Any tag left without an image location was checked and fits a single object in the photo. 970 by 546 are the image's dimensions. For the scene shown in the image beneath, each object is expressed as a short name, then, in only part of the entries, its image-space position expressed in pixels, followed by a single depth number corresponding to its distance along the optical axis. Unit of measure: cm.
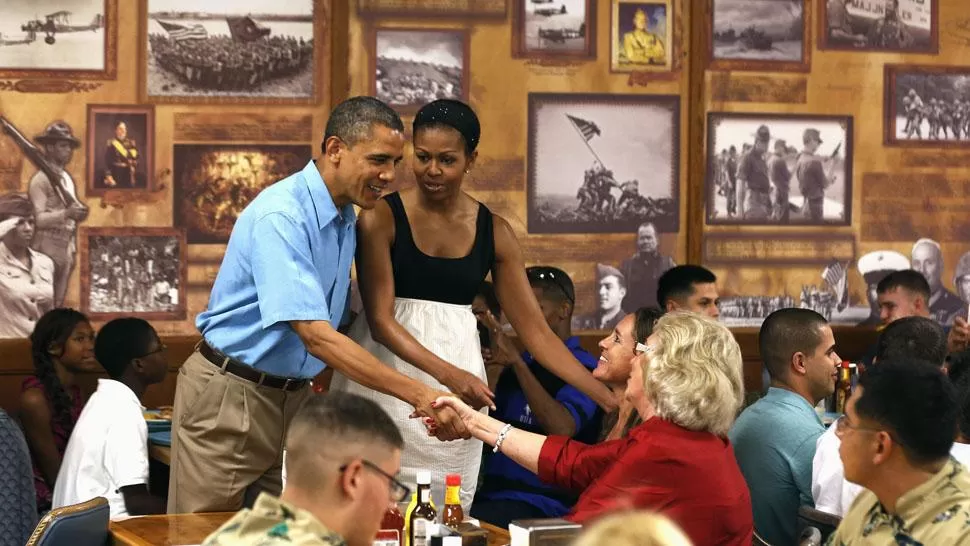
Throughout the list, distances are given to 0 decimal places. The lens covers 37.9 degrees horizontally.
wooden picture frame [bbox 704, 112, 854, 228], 728
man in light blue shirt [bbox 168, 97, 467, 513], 375
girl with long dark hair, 551
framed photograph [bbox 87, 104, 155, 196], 645
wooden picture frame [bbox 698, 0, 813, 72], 726
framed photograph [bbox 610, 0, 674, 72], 711
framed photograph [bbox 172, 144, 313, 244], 655
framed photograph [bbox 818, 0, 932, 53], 741
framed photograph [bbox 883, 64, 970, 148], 753
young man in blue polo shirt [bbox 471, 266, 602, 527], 480
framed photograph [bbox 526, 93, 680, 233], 703
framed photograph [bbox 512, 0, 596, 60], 696
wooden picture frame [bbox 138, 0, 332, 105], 649
